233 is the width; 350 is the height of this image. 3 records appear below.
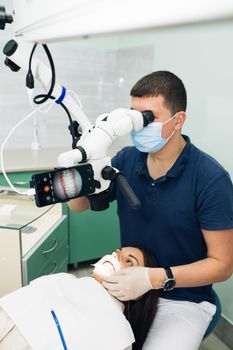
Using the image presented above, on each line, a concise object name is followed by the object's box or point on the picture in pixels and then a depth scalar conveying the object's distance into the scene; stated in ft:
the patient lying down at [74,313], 3.22
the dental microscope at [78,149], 2.74
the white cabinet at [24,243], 4.18
